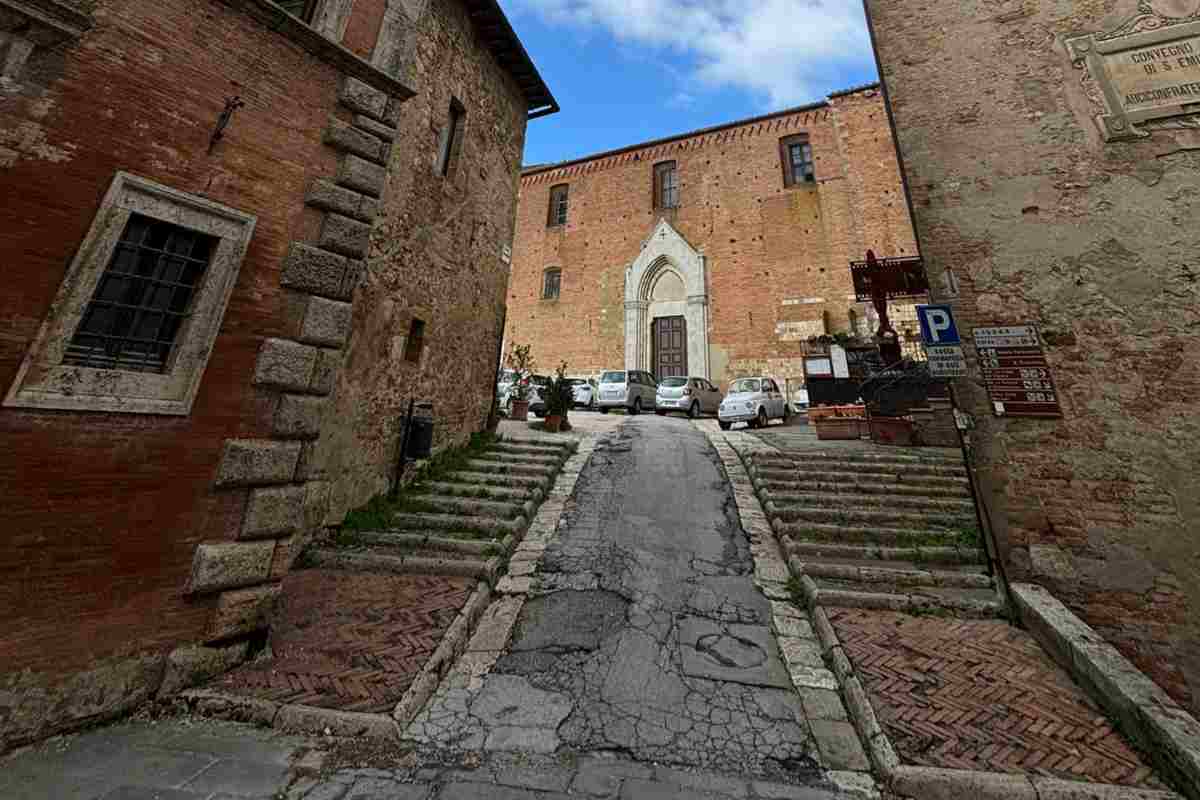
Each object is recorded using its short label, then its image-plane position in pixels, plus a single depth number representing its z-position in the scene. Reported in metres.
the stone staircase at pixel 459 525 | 4.77
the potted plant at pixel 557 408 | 10.71
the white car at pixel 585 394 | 17.09
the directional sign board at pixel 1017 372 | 4.29
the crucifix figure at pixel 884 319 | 11.76
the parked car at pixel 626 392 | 15.60
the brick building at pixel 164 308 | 2.59
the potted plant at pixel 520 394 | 13.38
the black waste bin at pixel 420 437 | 6.48
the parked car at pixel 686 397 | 15.55
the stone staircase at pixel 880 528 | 4.38
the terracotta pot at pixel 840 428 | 10.21
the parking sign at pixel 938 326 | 4.46
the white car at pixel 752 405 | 13.31
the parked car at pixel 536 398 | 13.64
